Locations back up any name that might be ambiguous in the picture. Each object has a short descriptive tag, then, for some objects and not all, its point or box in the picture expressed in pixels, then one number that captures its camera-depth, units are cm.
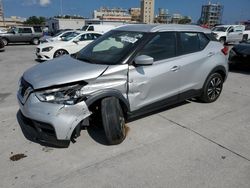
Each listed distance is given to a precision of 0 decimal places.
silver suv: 241
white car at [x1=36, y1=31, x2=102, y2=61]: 851
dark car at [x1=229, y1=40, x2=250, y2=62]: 642
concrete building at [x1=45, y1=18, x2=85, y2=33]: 3350
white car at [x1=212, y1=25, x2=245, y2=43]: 1681
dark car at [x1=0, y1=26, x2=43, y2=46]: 1605
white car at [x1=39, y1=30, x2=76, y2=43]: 1168
